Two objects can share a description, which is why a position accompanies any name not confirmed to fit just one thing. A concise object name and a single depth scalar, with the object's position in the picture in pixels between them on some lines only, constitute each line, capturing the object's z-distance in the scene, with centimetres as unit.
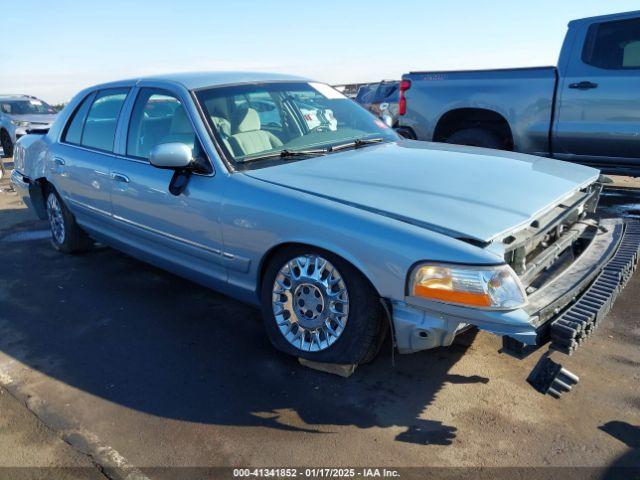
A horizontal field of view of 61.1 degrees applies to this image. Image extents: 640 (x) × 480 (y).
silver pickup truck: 562
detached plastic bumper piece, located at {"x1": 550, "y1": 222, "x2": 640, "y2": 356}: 235
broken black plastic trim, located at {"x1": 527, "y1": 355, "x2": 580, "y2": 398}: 244
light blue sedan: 247
